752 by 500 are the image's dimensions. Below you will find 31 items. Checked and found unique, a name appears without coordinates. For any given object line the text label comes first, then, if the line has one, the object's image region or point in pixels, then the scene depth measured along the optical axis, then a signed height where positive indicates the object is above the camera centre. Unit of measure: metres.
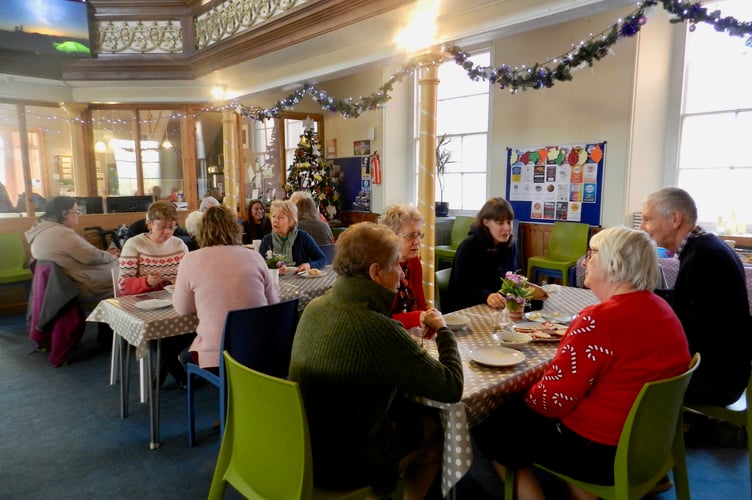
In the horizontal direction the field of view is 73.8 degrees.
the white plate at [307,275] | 3.47 -0.64
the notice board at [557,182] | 5.18 +0.00
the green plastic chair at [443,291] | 2.99 -0.65
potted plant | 6.61 +0.27
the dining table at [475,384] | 1.54 -0.66
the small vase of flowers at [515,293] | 2.23 -0.50
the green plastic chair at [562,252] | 5.13 -0.74
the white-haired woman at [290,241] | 3.79 -0.46
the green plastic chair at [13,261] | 5.03 -0.83
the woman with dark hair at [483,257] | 2.91 -0.44
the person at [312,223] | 4.44 -0.37
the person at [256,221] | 6.33 -0.50
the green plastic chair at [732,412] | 2.00 -0.95
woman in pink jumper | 2.36 -0.48
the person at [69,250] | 3.85 -0.53
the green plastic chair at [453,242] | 6.21 -0.78
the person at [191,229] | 4.53 -0.43
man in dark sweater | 2.07 -0.57
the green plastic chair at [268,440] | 1.34 -0.74
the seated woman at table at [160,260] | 3.13 -0.50
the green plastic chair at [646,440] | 1.40 -0.76
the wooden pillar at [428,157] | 4.46 +0.23
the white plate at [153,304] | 2.66 -0.65
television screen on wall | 5.93 +1.84
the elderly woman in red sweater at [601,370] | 1.46 -0.55
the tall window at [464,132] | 6.33 +0.65
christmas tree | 7.59 +0.08
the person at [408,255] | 2.51 -0.38
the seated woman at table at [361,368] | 1.41 -0.54
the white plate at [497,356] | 1.76 -0.63
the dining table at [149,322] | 2.49 -0.72
